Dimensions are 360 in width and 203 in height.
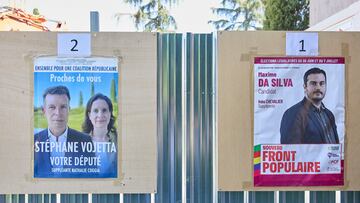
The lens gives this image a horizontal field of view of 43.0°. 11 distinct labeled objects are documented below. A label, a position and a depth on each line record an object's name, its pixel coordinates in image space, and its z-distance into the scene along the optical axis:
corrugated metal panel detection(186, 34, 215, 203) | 3.91
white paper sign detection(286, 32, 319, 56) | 3.80
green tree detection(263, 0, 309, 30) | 19.94
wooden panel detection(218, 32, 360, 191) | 3.80
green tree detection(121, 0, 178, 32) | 22.67
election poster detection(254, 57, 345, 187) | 3.81
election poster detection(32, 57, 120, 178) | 3.75
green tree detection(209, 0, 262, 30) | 30.23
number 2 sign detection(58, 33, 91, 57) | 3.75
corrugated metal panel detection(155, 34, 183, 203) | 3.89
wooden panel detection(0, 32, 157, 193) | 3.75
